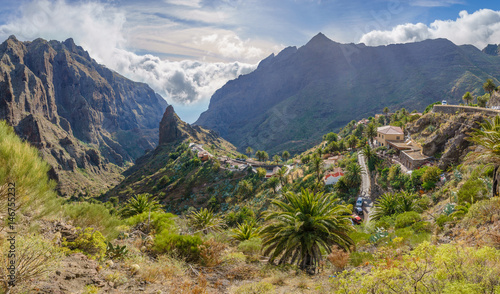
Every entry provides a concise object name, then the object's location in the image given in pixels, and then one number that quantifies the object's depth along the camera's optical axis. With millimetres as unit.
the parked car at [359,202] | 35694
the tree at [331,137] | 92938
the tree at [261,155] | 93856
